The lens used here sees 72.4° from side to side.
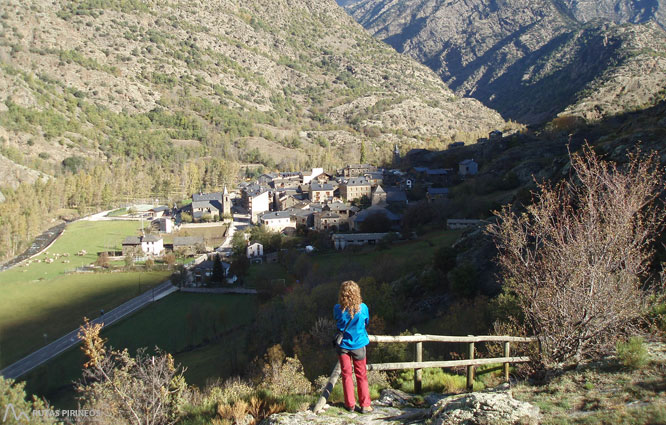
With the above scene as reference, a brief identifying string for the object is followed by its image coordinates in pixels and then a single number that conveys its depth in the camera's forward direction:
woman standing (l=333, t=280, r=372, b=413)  5.68
